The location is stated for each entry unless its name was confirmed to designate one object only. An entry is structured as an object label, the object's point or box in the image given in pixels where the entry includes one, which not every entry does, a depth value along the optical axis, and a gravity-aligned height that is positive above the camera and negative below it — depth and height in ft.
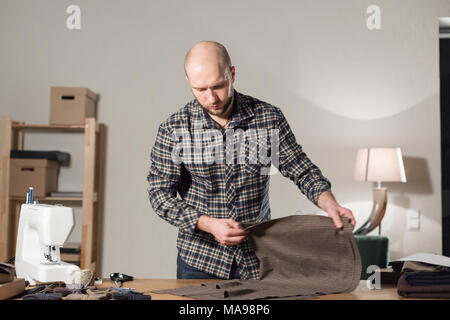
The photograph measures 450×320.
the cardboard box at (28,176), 11.41 +0.23
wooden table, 4.68 -1.06
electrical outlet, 12.36 -0.72
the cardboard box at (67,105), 11.51 +1.95
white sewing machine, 5.21 -0.66
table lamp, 11.10 +0.58
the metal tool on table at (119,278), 5.23 -1.02
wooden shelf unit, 11.45 -0.31
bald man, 5.85 +0.26
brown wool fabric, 4.97 -0.73
